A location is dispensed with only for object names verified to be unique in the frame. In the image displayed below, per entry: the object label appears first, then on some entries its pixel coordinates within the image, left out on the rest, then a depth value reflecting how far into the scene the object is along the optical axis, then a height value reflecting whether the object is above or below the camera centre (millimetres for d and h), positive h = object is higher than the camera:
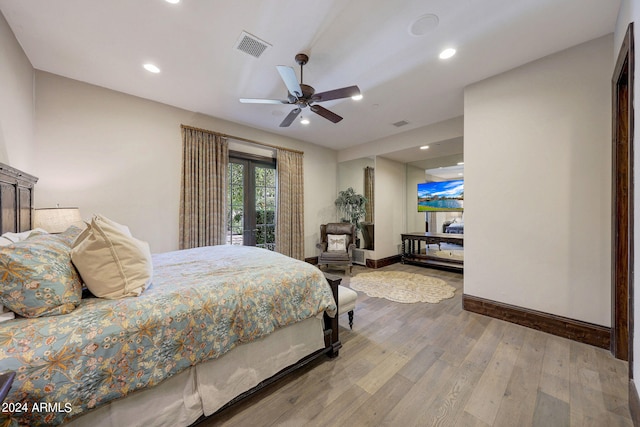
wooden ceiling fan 2139 +1230
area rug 3291 -1200
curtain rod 3612 +1351
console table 4699 -871
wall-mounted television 5090 +402
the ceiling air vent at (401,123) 4020 +1613
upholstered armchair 4555 -654
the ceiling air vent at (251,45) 2107 +1618
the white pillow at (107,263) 1217 -272
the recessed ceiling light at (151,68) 2516 +1628
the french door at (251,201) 4289 +246
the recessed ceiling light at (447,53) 2264 +1608
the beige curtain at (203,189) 3545 +400
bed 903 -660
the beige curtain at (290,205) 4676 +171
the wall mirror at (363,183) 5629 +776
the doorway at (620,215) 1882 -20
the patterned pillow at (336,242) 4918 -633
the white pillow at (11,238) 1277 -152
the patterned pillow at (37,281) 963 -301
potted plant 5387 +197
